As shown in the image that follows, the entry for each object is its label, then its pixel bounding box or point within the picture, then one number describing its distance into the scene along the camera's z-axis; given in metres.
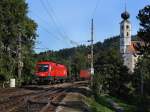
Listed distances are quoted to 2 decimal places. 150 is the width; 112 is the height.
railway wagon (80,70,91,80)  71.22
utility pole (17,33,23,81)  37.06
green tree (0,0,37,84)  38.85
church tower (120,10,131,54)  94.79
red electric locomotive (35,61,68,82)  37.31
